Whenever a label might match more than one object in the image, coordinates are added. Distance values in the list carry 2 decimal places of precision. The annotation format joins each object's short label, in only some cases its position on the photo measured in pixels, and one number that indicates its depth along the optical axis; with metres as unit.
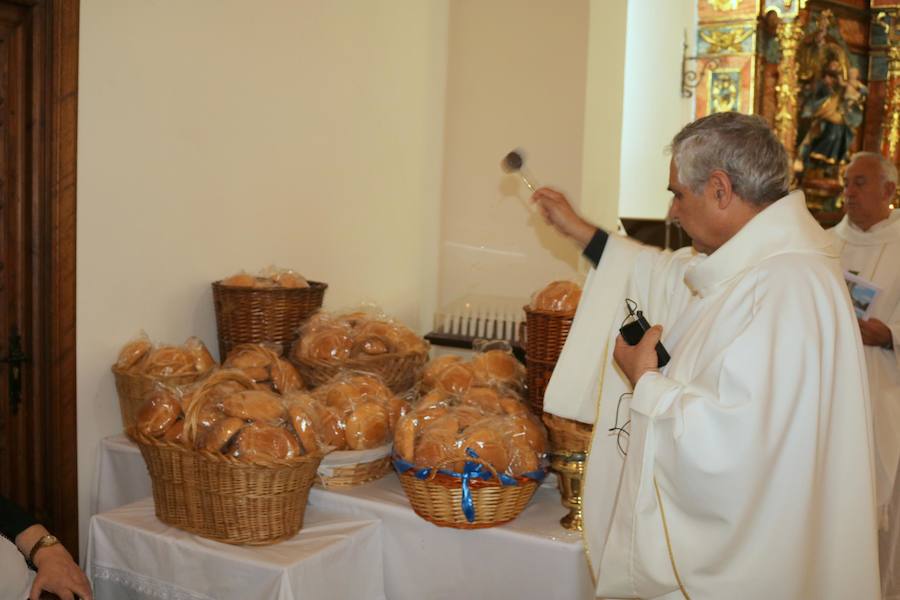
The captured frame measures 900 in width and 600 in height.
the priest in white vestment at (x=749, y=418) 2.19
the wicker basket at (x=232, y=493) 2.81
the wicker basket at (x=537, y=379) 3.39
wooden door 3.34
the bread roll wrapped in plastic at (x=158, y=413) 2.99
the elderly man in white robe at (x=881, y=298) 4.60
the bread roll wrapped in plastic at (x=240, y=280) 3.99
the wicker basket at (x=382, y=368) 3.74
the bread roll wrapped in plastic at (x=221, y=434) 2.83
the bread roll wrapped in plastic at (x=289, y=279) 4.06
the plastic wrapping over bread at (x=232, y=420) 2.83
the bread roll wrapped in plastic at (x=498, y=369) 3.47
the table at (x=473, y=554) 2.92
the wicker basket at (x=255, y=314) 3.92
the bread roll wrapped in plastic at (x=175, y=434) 2.93
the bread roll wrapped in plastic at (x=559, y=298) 3.36
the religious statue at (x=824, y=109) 10.16
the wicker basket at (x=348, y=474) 3.24
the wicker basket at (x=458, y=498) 2.89
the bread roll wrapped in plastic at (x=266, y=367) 3.55
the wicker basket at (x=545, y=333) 3.34
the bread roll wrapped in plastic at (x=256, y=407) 2.92
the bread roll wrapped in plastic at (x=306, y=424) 2.92
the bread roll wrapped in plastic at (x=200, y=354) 3.66
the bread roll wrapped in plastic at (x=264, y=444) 2.79
